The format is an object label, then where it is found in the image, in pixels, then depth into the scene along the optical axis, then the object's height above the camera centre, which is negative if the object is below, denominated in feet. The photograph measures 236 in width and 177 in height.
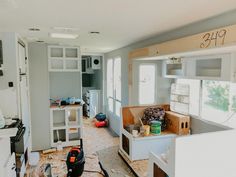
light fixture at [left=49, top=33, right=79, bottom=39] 9.66 +2.06
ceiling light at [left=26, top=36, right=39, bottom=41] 10.75 +2.14
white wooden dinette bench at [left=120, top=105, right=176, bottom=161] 8.18 -2.92
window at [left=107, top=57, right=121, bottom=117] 16.49 -0.84
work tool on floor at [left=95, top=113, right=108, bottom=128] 19.04 -4.50
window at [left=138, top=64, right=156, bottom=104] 11.91 -0.48
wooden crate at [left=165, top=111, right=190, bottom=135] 8.87 -2.24
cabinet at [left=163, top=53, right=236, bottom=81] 6.68 +0.33
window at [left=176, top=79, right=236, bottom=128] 7.85 -1.16
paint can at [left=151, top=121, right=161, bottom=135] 8.70 -2.35
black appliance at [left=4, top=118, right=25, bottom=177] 7.34 -3.17
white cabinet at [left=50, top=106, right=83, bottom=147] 13.69 -3.55
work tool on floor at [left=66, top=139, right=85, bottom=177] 8.93 -4.06
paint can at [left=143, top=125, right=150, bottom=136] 8.51 -2.39
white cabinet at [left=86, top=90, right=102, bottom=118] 21.70 -3.04
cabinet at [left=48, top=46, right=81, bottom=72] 13.53 +1.16
